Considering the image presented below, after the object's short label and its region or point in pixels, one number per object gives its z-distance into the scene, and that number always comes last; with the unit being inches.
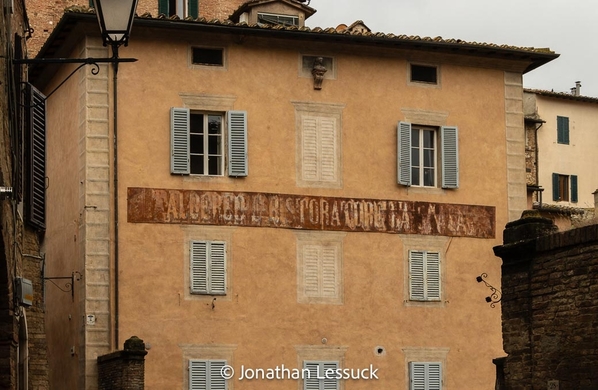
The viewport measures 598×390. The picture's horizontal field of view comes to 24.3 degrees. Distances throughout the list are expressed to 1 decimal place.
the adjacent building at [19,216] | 511.2
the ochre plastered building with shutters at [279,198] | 1067.3
